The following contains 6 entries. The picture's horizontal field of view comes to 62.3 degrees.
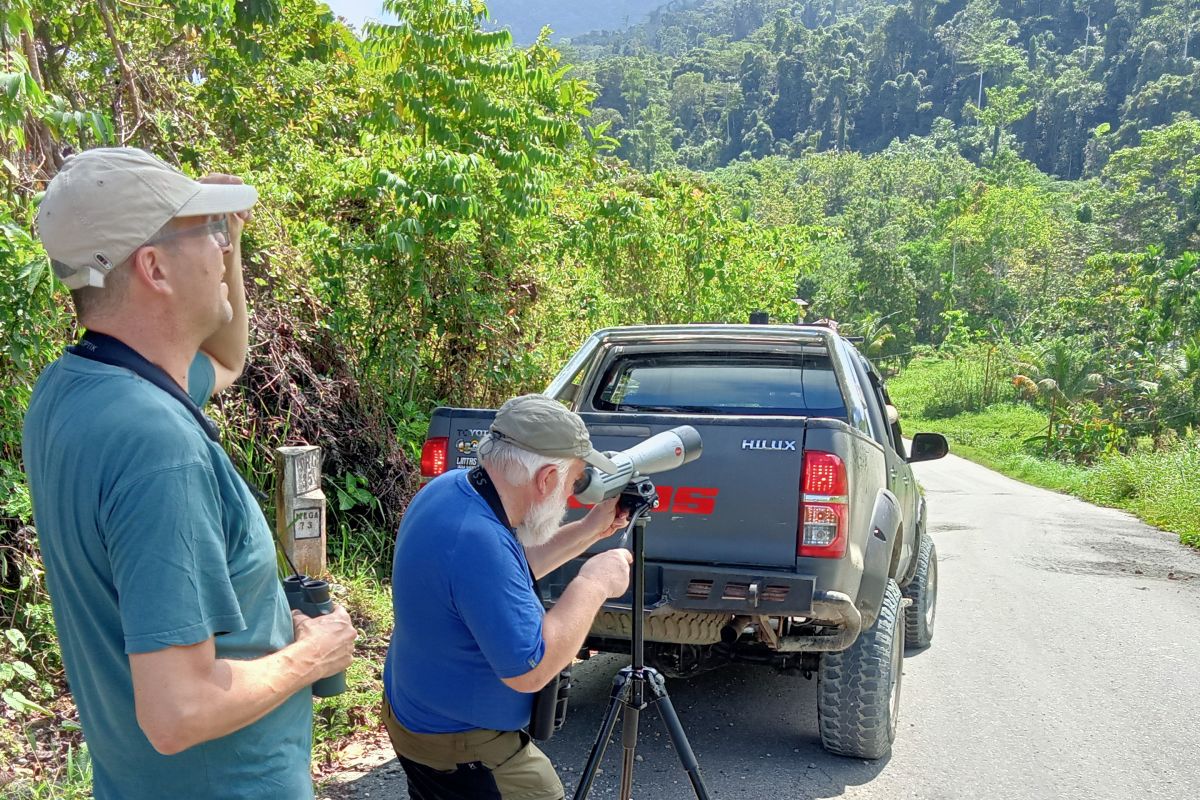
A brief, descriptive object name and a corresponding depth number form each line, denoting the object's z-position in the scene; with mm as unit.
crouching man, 2180
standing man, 1403
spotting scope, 2443
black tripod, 2713
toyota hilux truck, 3764
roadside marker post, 4898
